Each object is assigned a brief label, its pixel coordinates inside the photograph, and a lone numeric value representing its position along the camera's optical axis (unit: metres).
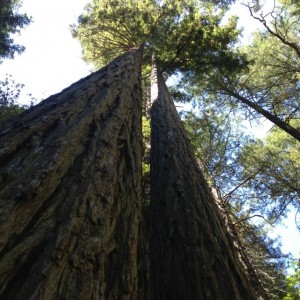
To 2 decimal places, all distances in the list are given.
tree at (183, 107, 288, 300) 9.16
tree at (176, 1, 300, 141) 11.45
